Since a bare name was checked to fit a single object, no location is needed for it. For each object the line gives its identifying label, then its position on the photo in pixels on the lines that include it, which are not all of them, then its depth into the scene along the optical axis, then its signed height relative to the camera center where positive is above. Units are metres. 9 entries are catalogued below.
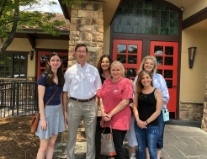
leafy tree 3.15 +1.29
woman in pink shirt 2.13 -0.36
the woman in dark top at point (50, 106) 2.03 -0.39
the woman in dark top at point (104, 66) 2.32 +0.13
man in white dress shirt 2.21 -0.29
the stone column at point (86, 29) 3.14 +0.88
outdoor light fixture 4.52 +0.61
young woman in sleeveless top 2.12 -0.44
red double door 4.64 +0.54
